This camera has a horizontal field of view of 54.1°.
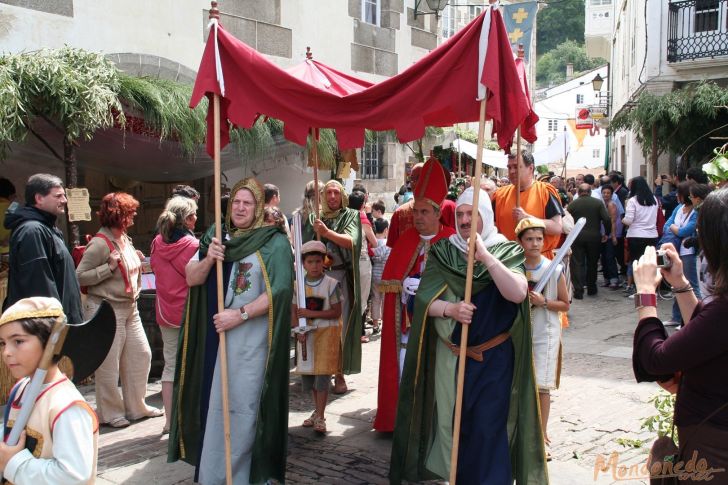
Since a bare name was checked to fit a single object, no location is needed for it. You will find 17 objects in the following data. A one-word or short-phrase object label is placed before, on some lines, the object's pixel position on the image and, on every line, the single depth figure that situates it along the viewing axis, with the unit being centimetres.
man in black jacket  495
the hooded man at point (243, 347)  431
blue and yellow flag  1689
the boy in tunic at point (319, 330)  549
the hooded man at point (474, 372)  402
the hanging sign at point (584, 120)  3133
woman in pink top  557
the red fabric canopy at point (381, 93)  407
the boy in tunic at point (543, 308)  479
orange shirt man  559
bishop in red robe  518
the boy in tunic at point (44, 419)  234
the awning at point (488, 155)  1858
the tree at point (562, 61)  8706
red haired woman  562
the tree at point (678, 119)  1327
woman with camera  237
